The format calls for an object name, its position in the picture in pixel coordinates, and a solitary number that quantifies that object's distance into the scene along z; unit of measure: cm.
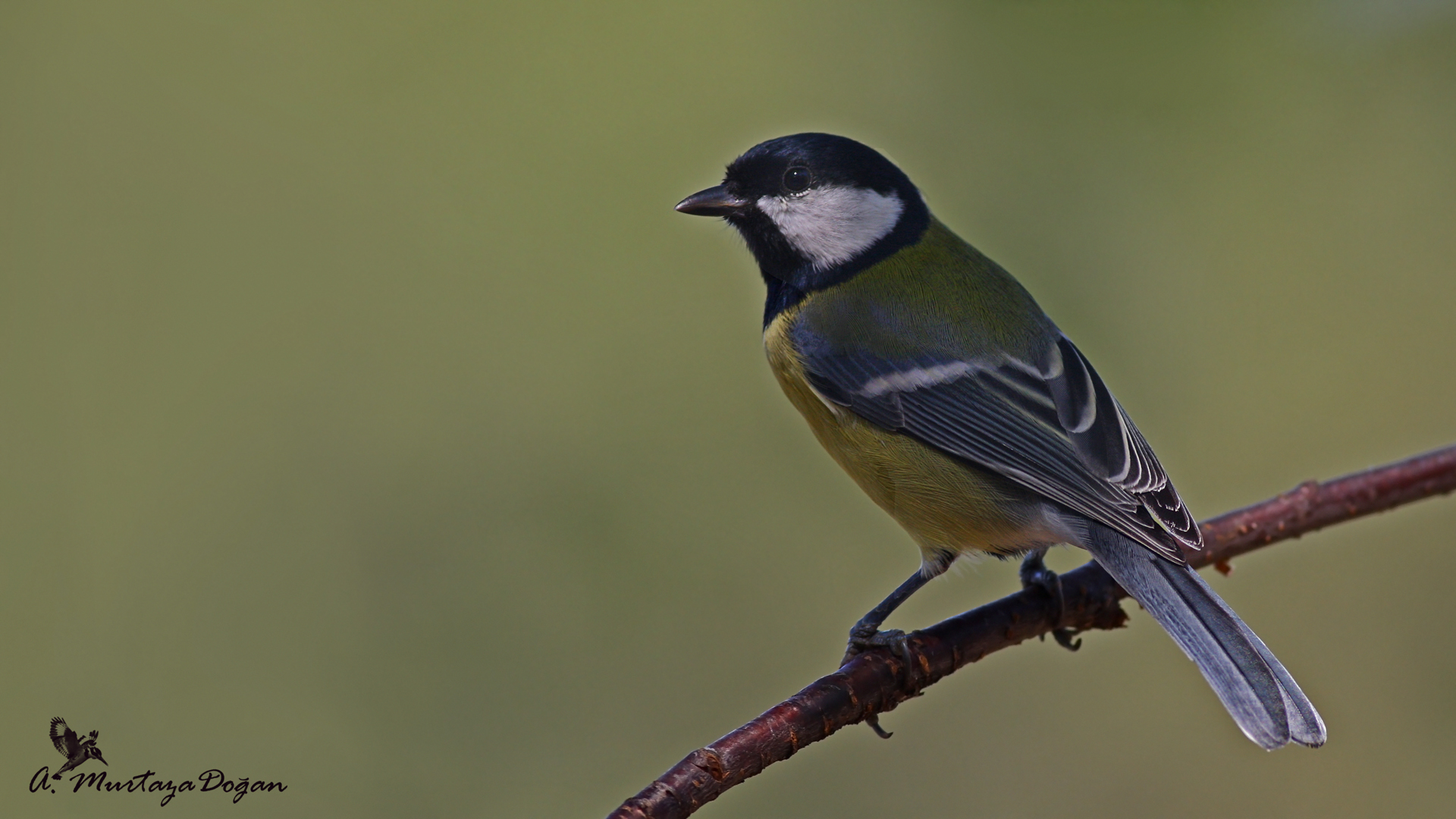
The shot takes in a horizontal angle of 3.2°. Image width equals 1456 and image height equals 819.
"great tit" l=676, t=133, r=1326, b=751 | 382
